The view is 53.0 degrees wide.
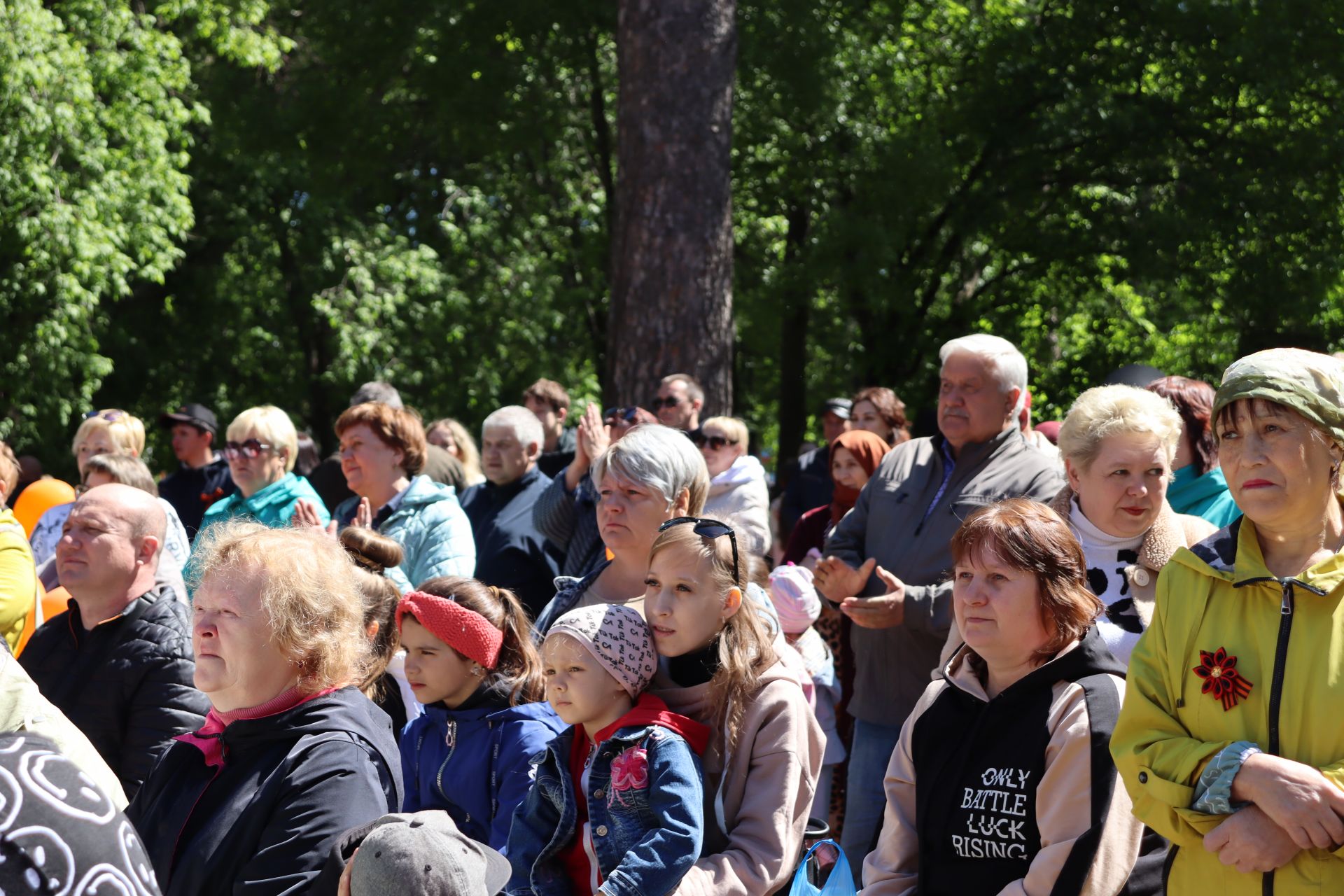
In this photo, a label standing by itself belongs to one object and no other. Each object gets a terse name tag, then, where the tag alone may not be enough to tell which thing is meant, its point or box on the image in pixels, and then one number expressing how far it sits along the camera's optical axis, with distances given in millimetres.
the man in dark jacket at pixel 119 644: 3914
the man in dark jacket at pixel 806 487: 7797
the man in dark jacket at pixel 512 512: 5879
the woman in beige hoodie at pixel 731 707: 3141
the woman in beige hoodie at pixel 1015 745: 2898
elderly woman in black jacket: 2633
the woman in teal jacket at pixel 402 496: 5492
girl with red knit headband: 3799
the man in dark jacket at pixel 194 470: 8203
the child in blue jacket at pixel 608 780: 2996
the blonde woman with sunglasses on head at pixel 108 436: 7465
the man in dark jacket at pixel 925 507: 4586
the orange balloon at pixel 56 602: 5320
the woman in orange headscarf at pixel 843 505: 5848
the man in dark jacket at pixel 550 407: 8258
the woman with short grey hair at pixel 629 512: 4133
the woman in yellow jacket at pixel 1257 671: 2553
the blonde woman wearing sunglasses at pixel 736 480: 5848
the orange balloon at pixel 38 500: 7367
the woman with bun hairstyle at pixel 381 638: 4309
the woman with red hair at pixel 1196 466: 4488
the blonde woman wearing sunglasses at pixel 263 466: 6250
